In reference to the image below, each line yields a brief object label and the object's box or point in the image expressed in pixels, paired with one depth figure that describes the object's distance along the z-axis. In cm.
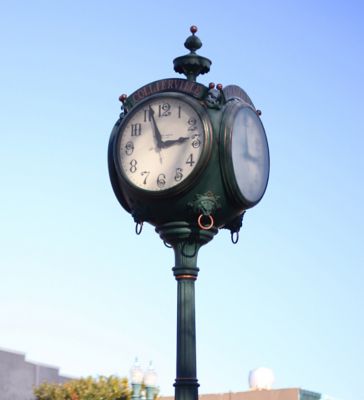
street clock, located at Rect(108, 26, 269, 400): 758
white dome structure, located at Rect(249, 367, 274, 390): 3975
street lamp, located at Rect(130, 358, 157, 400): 2236
